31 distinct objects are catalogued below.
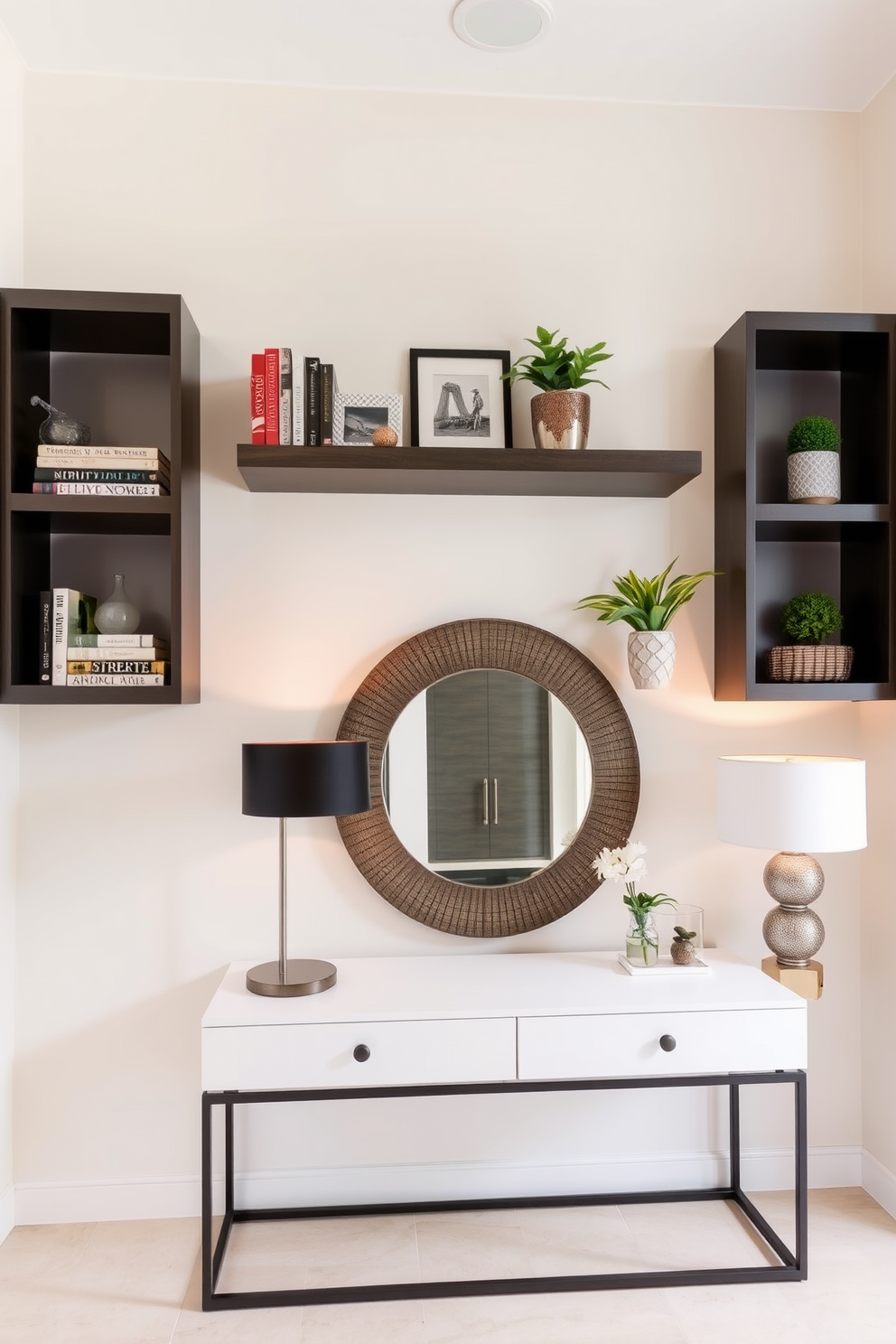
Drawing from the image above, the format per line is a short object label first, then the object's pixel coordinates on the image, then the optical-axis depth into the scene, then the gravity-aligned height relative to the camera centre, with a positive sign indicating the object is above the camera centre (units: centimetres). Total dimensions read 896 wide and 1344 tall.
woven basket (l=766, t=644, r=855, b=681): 241 +3
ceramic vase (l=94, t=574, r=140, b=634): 231 +13
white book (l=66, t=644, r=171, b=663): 225 +4
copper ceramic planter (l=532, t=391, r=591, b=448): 236 +63
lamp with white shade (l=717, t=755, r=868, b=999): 219 -35
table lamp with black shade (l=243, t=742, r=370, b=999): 214 -25
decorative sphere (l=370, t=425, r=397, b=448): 231 +56
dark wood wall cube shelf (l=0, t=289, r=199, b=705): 223 +49
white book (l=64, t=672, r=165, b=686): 225 -2
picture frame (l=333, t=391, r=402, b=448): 234 +63
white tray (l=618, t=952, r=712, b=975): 234 -73
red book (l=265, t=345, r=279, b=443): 228 +65
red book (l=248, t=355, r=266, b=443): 228 +65
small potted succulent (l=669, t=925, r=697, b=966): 238 -69
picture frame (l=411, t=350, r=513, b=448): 248 +71
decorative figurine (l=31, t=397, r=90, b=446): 228 +58
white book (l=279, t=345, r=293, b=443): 228 +66
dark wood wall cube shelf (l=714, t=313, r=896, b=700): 240 +45
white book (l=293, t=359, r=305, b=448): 228 +64
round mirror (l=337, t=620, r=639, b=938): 250 -28
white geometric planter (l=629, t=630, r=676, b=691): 242 +4
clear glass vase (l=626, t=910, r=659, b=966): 236 -67
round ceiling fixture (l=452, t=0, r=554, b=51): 219 +152
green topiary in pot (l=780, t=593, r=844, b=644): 245 +14
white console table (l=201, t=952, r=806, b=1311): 207 -83
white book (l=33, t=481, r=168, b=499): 225 +43
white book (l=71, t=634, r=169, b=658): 226 +7
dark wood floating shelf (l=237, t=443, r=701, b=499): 225 +49
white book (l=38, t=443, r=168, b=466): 225 +51
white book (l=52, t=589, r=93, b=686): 225 +10
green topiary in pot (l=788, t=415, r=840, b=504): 242 +53
